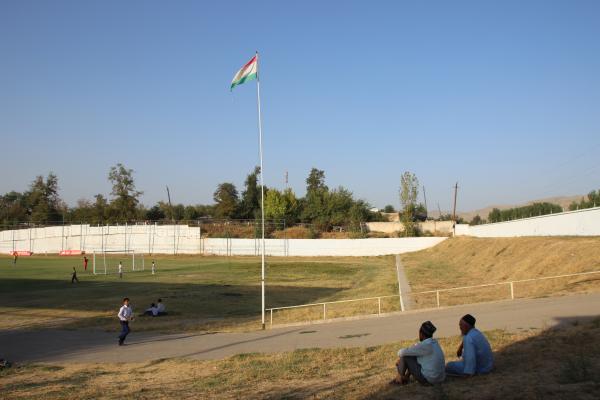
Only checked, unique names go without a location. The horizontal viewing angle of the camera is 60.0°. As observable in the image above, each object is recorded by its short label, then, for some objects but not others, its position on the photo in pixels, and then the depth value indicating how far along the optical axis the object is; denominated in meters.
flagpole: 20.49
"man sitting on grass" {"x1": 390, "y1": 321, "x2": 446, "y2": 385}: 8.57
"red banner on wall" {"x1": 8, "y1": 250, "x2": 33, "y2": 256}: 98.25
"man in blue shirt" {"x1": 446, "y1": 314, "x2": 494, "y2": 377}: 8.88
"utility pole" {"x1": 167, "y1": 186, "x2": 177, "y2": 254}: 90.25
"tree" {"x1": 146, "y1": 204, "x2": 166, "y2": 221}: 134.38
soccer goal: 60.93
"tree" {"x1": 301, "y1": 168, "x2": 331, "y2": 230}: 113.88
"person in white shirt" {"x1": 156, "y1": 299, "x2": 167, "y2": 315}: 26.33
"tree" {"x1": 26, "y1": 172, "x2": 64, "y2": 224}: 131.00
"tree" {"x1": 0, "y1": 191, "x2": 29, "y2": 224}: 131.50
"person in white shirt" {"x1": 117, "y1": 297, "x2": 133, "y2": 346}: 18.31
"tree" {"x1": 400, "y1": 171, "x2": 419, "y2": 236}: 94.12
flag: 22.08
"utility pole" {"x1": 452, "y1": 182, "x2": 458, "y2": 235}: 92.75
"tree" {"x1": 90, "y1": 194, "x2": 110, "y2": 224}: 124.81
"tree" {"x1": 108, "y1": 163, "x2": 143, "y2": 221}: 125.31
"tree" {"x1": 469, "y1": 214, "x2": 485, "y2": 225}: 108.88
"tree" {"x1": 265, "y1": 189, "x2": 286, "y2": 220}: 116.00
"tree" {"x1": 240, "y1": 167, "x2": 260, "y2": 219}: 130.75
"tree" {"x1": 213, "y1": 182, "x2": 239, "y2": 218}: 125.81
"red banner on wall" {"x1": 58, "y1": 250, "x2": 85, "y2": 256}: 94.88
